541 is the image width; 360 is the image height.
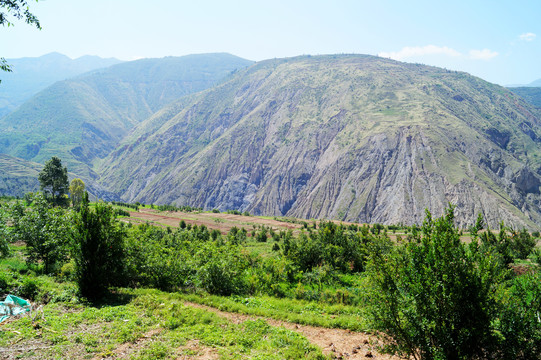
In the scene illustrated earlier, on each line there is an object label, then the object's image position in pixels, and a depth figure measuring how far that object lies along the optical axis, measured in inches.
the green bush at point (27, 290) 448.5
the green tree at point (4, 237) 589.3
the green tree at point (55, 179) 2009.1
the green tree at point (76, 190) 2517.2
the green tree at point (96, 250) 485.4
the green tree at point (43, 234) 620.4
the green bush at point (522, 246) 1087.0
